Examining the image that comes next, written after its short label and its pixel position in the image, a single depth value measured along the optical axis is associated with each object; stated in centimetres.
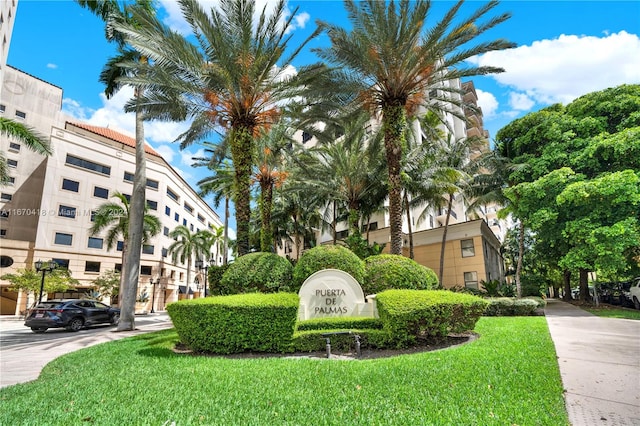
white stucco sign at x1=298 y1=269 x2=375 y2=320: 1059
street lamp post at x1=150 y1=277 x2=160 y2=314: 3689
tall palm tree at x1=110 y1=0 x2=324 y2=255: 1250
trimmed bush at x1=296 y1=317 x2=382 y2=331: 915
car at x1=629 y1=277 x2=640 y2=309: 1883
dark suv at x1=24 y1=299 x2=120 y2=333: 1535
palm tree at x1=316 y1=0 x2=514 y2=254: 1302
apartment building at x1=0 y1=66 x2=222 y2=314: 3441
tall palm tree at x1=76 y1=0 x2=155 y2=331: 1527
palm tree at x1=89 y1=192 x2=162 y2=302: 2727
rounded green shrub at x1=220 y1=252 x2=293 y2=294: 1128
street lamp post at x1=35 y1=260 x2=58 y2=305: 2152
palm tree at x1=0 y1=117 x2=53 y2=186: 1308
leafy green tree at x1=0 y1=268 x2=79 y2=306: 2769
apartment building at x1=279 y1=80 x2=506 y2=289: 2631
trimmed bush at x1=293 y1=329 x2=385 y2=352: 820
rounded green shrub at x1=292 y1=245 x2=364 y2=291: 1131
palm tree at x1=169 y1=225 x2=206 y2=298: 4469
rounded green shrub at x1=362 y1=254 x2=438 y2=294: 1127
